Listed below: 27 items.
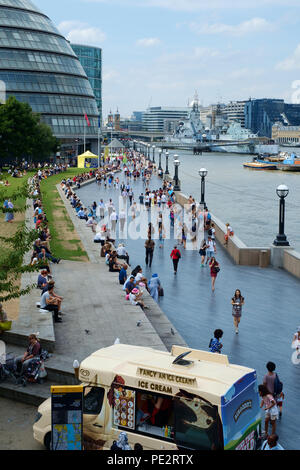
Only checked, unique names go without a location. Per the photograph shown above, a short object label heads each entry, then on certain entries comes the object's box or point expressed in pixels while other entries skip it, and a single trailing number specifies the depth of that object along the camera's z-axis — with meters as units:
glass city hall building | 87.62
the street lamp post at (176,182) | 51.94
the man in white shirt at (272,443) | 8.17
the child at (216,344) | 12.94
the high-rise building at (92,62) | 194.12
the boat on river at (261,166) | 145.00
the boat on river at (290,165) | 144.12
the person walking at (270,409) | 10.59
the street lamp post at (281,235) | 25.81
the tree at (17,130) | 67.00
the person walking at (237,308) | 16.11
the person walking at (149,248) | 24.92
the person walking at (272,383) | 10.88
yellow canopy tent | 78.31
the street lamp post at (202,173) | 35.86
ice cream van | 8.05
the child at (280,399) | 11.01
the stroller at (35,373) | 11.59
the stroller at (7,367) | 11.79
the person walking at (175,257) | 23.44
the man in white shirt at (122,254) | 24.44
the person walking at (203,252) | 25.14
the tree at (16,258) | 12.71
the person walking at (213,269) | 20.78
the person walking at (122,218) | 34.12
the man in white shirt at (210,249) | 25.36
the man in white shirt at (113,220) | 34.38
